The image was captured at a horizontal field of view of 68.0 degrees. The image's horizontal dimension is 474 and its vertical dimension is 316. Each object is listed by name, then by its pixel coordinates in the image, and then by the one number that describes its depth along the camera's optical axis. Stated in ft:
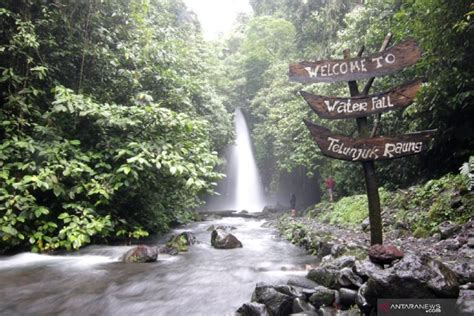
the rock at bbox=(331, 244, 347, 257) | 18.99
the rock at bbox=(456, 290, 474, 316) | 9.28
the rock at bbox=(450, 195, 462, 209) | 20.32
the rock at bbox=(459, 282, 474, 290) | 10.49
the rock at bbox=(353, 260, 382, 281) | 11.89
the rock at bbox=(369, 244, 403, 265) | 12.35
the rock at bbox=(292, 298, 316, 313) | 12.32
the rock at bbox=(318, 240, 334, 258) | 22.33
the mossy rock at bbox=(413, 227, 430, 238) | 20.10
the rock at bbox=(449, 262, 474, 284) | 11.03
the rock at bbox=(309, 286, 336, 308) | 12.54
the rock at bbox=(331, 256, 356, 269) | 14.96
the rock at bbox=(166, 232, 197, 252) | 27.64
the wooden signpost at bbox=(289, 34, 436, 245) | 16.02
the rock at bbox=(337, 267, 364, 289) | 12.38
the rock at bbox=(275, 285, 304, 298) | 12.87
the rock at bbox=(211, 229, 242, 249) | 29.07
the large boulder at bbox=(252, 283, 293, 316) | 11.89
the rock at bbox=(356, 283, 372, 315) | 10.87
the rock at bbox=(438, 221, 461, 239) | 18.11
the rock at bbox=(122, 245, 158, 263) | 22.39
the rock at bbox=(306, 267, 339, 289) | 14.02
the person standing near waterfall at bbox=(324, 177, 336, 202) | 49.52
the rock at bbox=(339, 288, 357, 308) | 11.99
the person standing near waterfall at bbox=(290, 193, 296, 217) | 55.37
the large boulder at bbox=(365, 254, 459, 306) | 9.93
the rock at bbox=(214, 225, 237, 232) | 43.76
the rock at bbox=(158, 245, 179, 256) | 25.73
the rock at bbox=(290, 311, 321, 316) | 11.88
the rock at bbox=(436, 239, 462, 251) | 16.20
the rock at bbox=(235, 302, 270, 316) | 11.55
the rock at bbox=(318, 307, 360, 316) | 11.44
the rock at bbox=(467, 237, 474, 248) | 15.61
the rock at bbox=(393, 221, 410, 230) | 23.04
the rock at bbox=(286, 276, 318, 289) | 14.57
